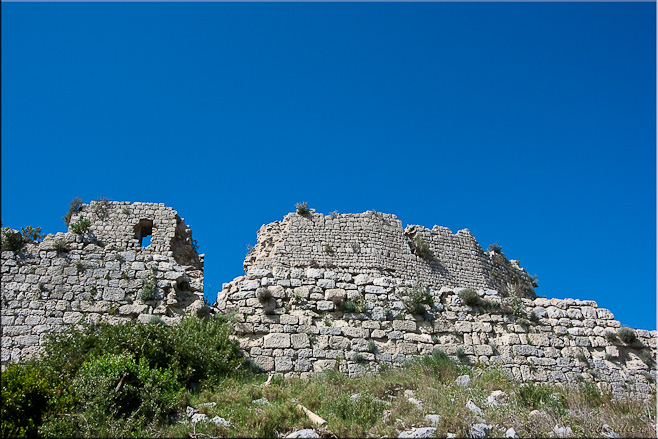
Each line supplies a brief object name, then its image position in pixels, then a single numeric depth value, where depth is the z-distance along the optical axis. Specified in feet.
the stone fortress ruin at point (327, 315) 35.68
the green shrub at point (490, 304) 40.37
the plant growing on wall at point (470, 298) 40.11
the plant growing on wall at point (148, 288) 36.68
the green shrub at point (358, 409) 26.30
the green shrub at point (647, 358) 39.19
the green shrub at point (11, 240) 37.78
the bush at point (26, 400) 25.00
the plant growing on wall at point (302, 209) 59.16
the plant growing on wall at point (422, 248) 60.35
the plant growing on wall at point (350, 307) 37.99
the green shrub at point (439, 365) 33.99
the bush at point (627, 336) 39.68
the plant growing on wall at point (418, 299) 38.83
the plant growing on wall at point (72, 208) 51.95
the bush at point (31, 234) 38.78
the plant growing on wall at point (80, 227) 41.25
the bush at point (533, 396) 28.58
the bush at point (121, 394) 25.77
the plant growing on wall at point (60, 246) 38.27
